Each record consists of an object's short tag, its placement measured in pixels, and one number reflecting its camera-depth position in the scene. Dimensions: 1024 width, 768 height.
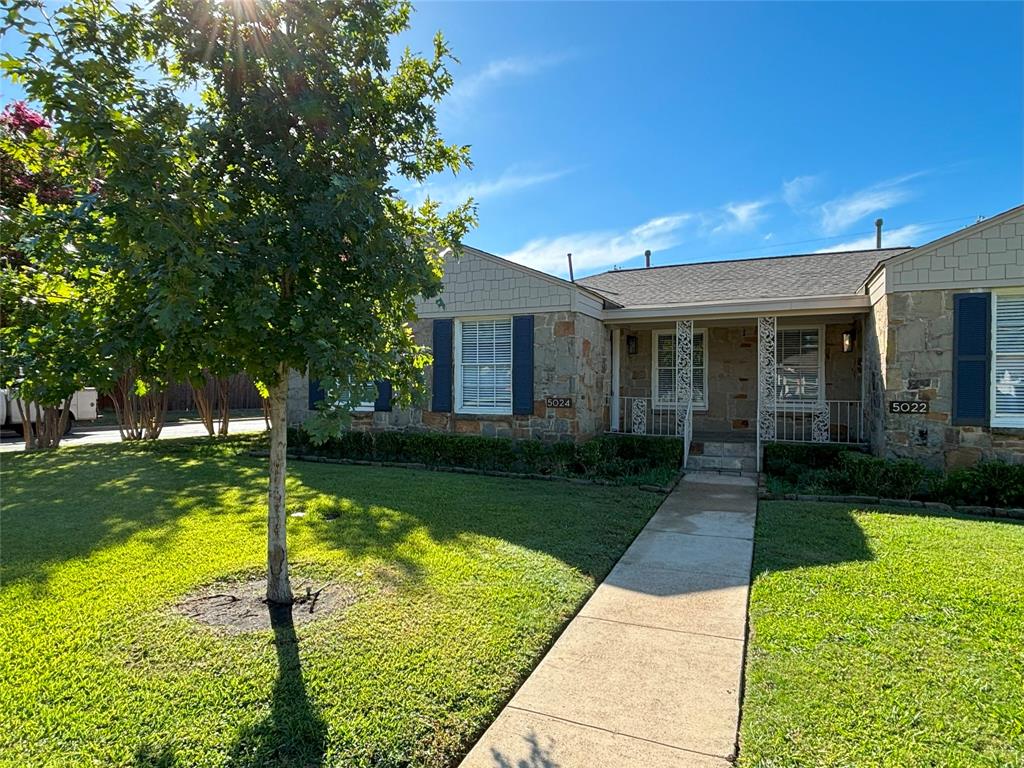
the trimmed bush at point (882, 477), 6.66
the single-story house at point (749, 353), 6.96
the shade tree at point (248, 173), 2.46
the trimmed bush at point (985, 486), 6.25
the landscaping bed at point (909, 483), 6.29
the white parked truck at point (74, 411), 15.37
